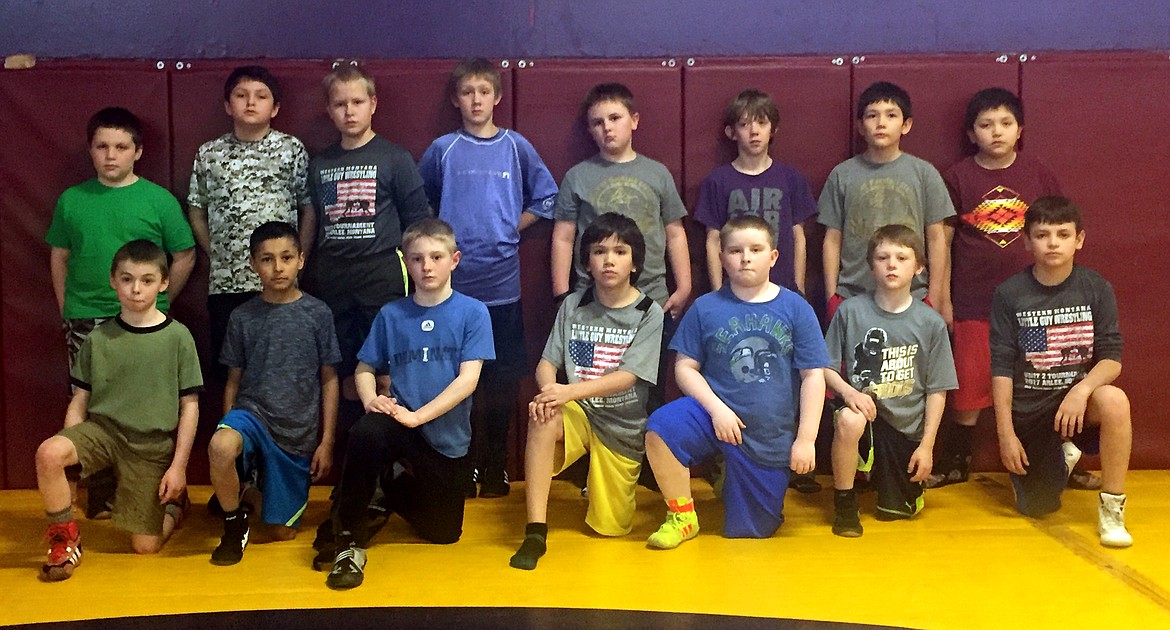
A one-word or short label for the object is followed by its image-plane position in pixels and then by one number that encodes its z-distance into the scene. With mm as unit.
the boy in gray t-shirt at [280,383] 3492
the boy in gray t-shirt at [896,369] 3627
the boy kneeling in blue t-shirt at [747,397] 3471
